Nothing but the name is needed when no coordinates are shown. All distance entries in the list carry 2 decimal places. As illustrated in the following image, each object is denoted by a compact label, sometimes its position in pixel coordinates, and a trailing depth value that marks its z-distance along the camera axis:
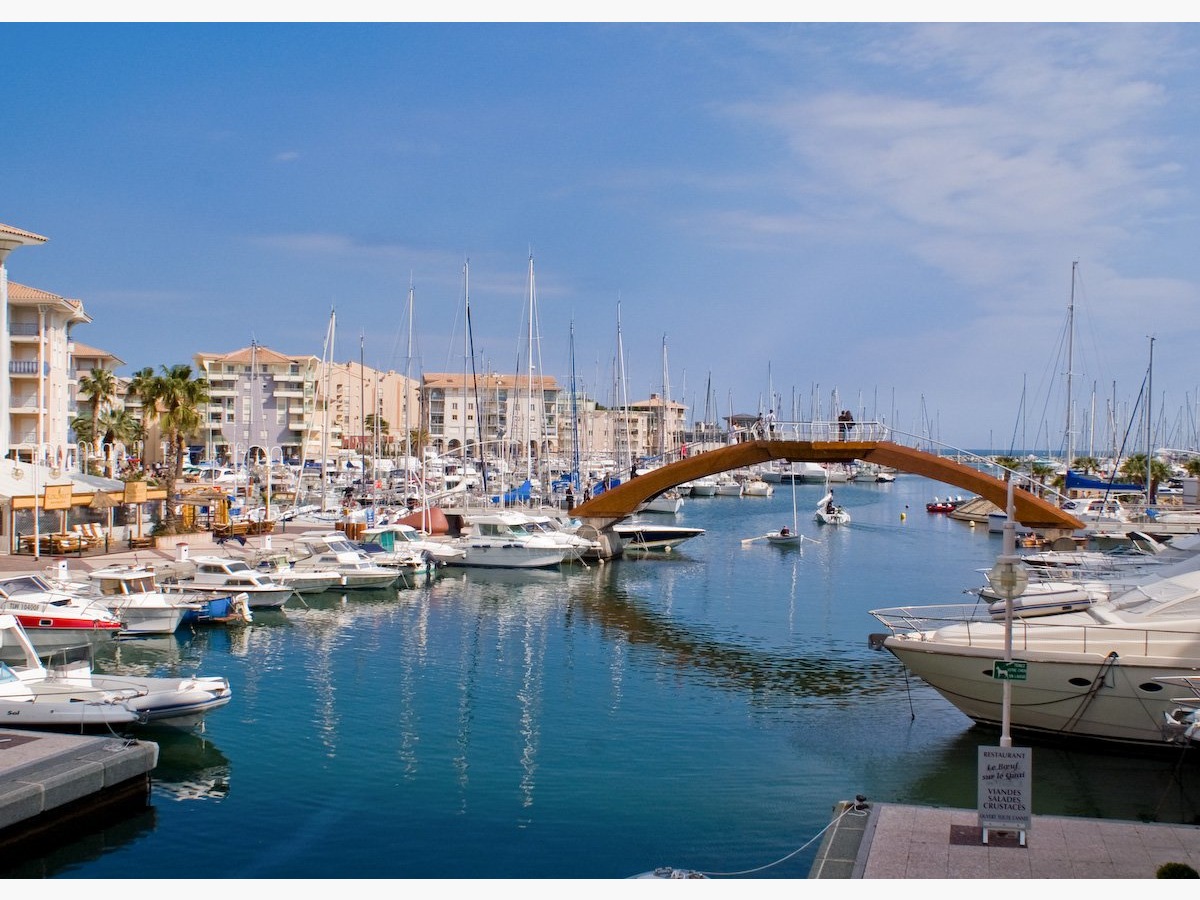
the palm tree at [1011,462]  110.49
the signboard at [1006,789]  15.36
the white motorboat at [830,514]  91.56
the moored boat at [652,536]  67.12
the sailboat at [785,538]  73.75
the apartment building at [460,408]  165.50
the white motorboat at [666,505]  98.65
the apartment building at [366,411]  141.62
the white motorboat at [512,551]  57.31
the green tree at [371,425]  151.21
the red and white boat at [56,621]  32.25
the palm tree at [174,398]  70.56
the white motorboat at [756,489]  132.88
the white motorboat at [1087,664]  23.20
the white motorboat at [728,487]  134.50
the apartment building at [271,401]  121.25
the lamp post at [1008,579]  16.59
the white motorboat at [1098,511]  71.88
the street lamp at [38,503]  47.16
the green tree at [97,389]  80.19
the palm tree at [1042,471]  107.75
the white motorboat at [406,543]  57.16
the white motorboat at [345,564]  48.16
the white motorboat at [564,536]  58.79
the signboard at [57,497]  49.09
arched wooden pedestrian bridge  50.19
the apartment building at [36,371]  62.25
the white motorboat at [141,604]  36.59
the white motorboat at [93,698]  23.31
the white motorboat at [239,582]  42.31
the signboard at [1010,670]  16.73
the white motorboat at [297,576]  46.16
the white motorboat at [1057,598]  29.23
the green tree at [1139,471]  103.31
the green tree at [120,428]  81.84
